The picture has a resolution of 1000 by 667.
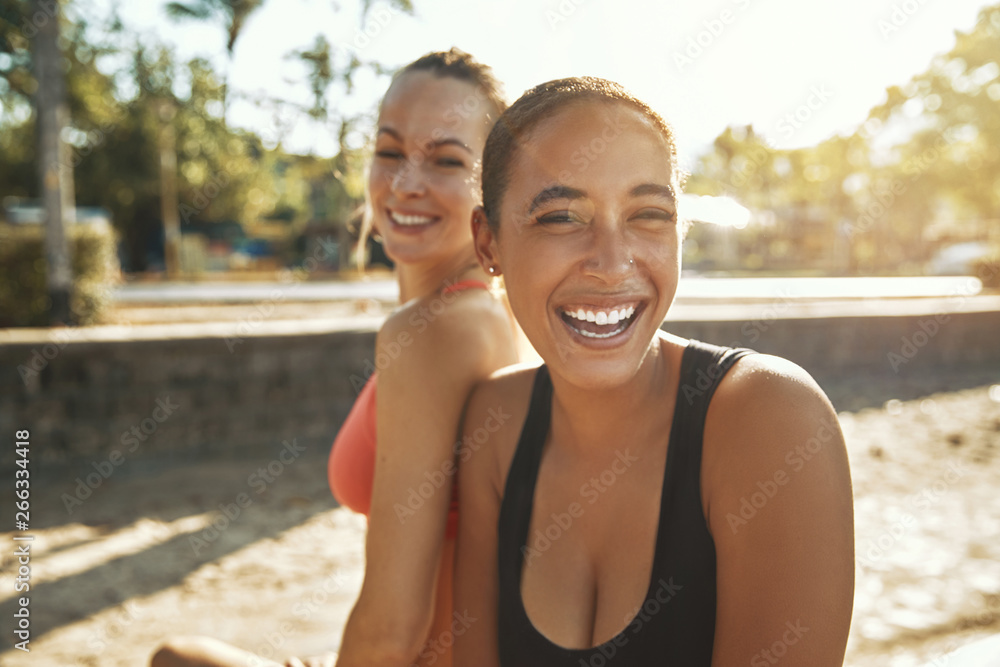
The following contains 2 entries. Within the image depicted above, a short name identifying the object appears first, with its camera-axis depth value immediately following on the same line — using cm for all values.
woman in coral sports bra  171
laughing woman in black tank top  130
